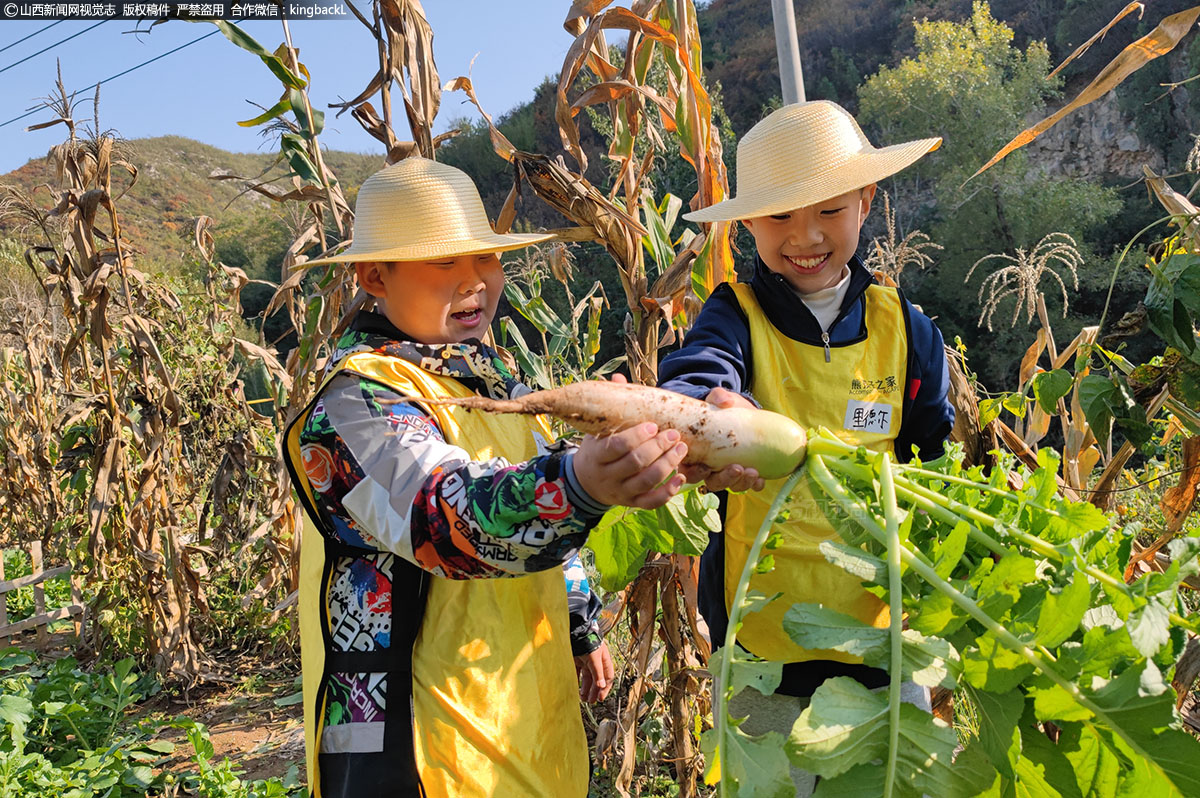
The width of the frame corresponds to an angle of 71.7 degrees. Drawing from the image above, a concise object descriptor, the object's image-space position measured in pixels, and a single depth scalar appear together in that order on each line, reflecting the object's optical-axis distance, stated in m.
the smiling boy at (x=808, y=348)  1.62
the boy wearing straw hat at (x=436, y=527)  1.12
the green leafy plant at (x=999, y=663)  0.89
